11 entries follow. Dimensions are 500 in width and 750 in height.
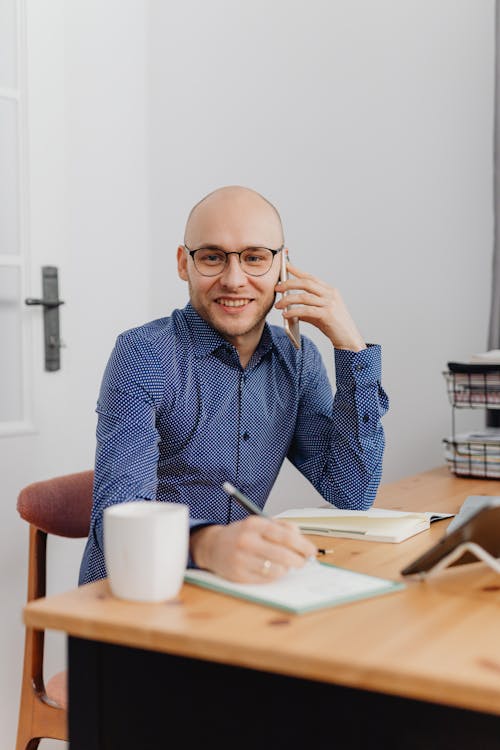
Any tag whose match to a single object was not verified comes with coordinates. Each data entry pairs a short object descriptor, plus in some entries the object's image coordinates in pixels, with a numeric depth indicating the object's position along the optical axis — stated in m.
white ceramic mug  0.93
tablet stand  1.03
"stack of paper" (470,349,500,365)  2.12
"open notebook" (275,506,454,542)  1.36
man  1.54
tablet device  1.03
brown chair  1.78
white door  2.38
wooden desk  0.79
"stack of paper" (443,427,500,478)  2.07
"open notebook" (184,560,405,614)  0.94
